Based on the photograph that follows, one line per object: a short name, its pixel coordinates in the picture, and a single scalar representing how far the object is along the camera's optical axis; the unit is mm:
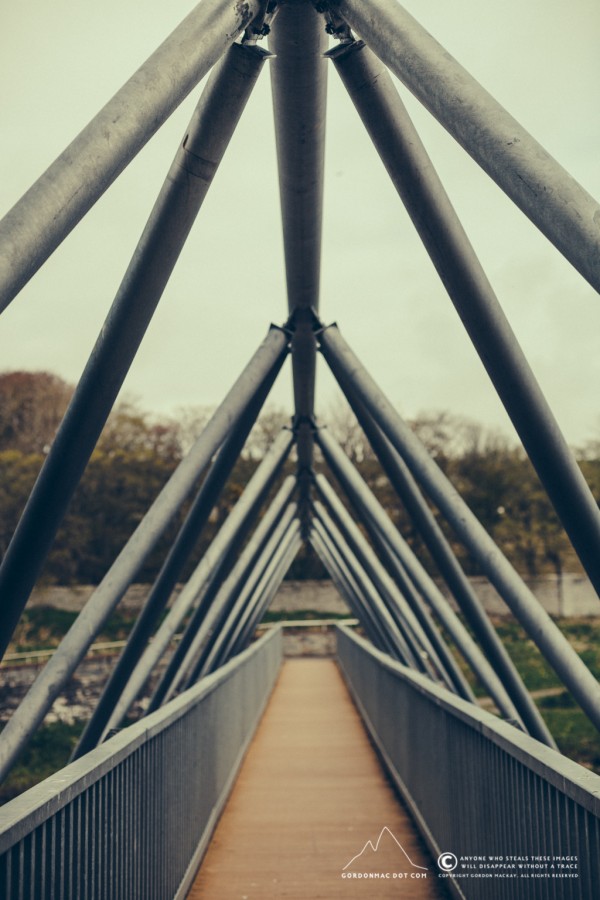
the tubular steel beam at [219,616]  11617
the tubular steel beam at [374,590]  13391
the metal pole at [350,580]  19266
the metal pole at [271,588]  22564
